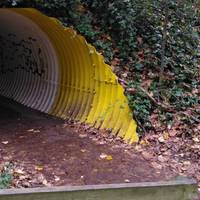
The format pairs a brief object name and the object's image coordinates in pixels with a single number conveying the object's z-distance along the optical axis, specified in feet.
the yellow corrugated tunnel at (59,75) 26.07
